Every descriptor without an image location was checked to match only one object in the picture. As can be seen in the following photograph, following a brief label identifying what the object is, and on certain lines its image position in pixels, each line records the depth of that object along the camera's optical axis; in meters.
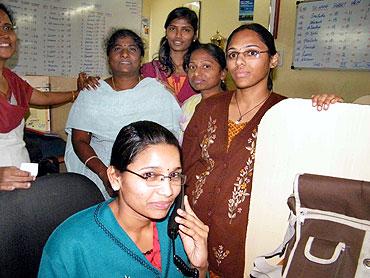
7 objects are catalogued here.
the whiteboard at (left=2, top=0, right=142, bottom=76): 2.90
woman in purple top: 2.33
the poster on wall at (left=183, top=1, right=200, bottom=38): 4.57
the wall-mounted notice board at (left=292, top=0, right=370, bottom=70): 2.99
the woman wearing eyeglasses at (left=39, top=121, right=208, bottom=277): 1.01
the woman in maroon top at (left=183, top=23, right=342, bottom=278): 1.33
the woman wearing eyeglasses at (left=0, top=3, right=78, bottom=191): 1.79
